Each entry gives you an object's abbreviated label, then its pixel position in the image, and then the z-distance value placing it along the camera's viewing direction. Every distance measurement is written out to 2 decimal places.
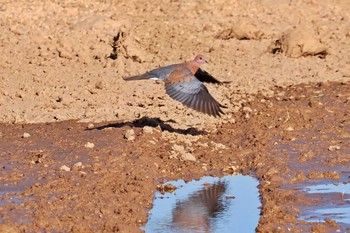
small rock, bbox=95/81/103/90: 23.91
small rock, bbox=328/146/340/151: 19.66
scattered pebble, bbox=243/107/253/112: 22.52
